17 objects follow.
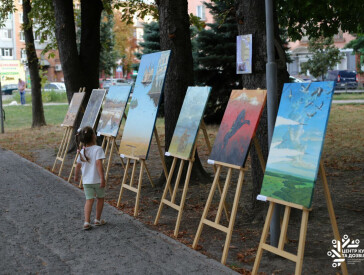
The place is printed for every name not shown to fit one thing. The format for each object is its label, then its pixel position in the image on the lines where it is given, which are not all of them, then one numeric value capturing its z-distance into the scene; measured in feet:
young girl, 24.16
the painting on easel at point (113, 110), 31.73
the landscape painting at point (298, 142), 16.33
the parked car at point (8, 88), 187.99
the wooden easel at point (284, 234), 15.96
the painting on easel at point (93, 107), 35.70
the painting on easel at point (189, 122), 23.45
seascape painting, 26.84
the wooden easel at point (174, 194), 22.66
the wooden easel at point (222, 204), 19.06
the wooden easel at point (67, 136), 39.35
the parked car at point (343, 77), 135.87
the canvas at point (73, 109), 39.24
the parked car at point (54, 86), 175.60
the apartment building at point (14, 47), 247.17
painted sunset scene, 19.44
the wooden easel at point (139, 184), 26.38
